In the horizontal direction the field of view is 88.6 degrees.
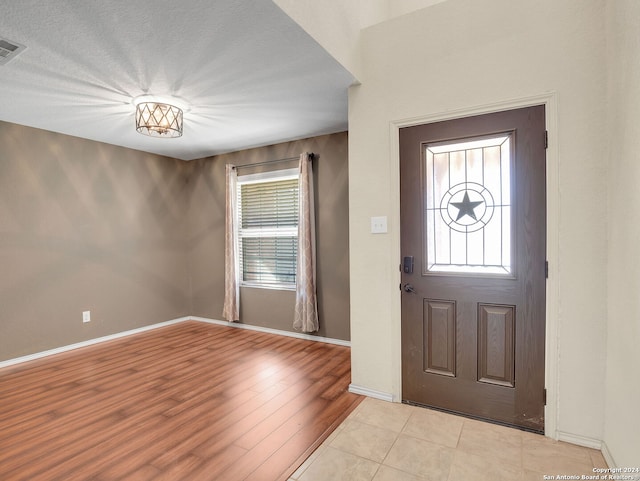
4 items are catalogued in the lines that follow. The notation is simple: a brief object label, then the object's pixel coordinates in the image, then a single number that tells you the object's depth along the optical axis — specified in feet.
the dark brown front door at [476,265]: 6.89
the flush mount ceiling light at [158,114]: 9.45
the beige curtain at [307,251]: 13.12
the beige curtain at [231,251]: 15.07
